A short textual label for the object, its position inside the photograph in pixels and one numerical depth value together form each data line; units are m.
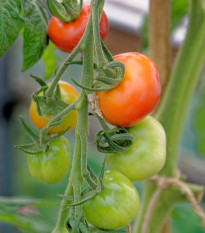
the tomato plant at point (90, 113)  0.46
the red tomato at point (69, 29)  0.51
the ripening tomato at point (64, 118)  0.52
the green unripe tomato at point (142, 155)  0.49
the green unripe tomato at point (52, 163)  0.52
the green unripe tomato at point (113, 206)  0.47
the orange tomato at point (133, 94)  0.46
